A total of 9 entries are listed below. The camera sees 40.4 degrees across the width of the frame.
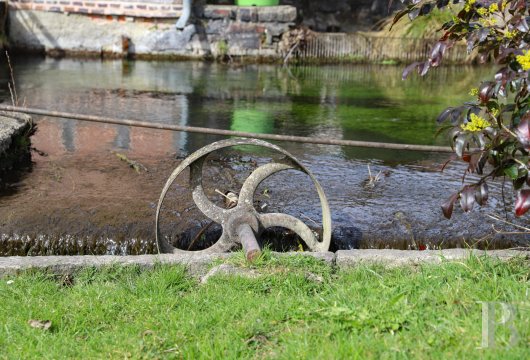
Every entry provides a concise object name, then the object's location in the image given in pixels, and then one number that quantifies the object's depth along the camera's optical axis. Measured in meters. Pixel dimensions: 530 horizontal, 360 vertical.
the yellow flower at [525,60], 2.90
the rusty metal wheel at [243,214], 4.57
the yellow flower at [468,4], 3.31
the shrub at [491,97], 3.16
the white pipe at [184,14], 14.59
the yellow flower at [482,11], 3.35
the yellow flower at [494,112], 3.41
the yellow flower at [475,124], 3.22
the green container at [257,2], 15.29
